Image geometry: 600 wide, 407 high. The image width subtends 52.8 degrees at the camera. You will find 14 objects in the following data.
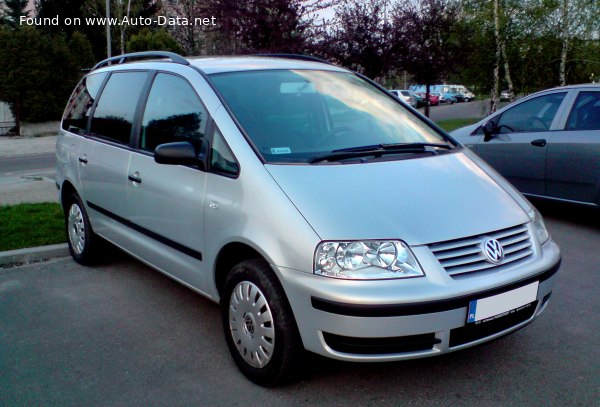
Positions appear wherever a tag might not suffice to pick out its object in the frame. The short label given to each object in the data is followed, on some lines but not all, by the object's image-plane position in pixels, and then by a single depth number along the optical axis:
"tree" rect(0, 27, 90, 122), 24.14
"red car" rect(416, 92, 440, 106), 48.94
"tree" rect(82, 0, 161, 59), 32.99
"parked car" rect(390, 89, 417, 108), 38.92
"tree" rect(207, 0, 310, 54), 14.09
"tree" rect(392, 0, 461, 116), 18.31
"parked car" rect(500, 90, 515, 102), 20.12
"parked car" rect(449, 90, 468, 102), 54.82
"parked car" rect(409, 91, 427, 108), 40.48
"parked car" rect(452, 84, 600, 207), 6.41
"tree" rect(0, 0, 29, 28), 40.03
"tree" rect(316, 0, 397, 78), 16.86
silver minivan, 2.86
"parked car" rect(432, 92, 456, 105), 53.75
